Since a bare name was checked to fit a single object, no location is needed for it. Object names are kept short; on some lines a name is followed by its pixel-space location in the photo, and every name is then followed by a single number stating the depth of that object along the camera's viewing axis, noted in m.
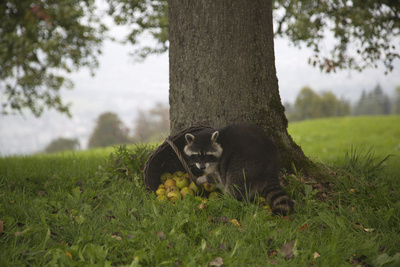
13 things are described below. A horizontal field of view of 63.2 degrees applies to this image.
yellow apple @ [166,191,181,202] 3.95
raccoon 3.89
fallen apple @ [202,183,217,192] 4.27
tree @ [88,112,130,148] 23.16
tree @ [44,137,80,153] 24.42
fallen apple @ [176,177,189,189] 4.25
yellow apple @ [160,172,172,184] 4.57
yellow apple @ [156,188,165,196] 4.14
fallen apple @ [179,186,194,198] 4.08
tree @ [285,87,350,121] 27.48
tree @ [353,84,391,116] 29.77
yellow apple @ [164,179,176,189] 4.26
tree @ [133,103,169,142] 27.72
